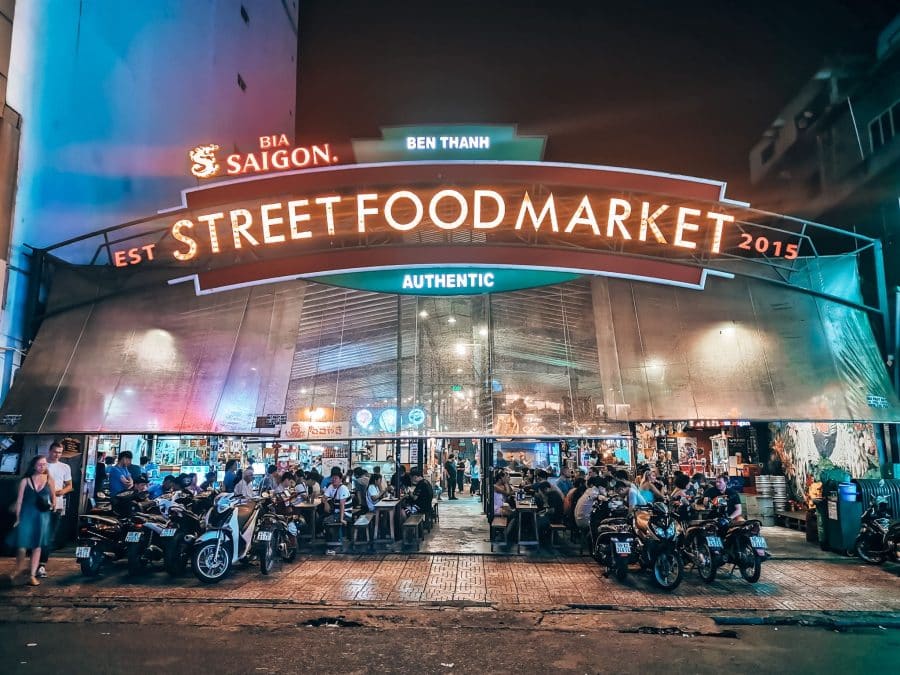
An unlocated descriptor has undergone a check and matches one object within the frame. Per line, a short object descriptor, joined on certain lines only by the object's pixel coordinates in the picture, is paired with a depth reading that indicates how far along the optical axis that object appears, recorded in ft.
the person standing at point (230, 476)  49.90
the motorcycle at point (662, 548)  32.22
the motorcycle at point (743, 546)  33.45
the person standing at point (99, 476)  47.67
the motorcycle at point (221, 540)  33.47
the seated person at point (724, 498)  35.73
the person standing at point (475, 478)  88.53
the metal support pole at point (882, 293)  47.47
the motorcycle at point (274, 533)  35.53
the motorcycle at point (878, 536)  37.35
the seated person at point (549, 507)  46.01
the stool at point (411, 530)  44.19
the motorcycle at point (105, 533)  34.38
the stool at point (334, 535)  43.27
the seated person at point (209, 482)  45.88
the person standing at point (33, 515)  32.91
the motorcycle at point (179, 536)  34.53
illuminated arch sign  45.62
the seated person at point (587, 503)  42.01
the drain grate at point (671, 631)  25.11
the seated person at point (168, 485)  40.75
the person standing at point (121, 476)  42.73
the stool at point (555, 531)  44.42
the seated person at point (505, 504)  44.11
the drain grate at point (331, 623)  26.37
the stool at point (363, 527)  43.21
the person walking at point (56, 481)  34.19
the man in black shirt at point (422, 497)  50.21
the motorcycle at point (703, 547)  33.37
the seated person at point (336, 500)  43.11
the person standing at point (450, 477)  80.38
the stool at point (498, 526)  45.01
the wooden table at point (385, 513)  44.56
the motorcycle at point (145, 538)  34.83
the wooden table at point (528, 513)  42.96
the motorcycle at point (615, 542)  33.83
